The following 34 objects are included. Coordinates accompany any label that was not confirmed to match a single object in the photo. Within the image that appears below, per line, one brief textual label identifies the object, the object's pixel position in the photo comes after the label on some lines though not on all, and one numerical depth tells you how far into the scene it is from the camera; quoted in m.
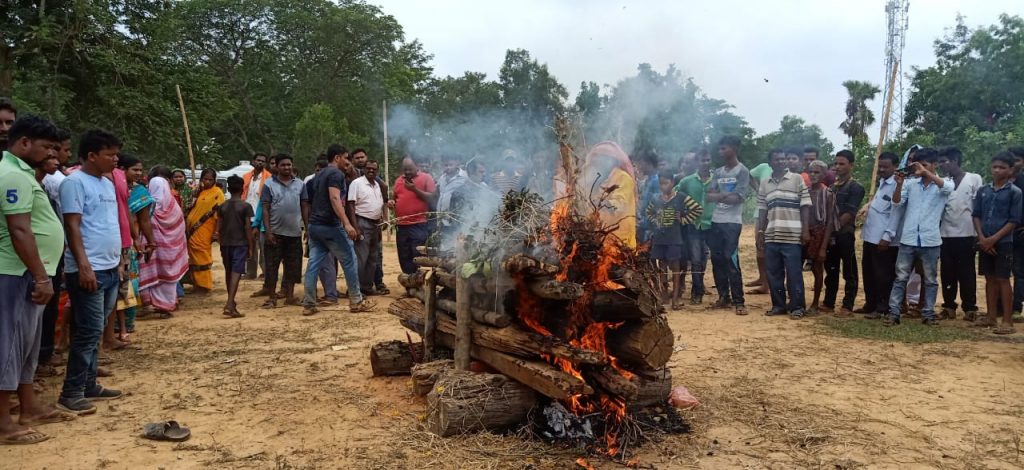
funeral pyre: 3.82
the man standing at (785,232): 7.81
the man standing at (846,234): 8.08
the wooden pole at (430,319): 5.04
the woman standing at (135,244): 6.43
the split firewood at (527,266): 3.75
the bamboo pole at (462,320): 4.45
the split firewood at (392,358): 5.29
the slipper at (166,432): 3.90
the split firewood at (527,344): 3.66
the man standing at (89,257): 4.34
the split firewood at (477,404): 3.86
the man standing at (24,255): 3.68
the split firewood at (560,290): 3.70
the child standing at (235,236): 8.16
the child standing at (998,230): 6.75
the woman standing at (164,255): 7.94
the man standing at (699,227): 8.80
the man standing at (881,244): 7.68
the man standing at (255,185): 10.37
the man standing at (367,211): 8.97
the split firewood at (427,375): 4.52
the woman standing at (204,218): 9.14
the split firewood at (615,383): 3.71
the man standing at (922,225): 7.15
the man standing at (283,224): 8.46
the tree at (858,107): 42.19
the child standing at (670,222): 8.72
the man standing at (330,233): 7.92
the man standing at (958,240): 7.32
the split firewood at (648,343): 3.97
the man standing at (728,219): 8.38
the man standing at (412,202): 9.19
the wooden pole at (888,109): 11.70
